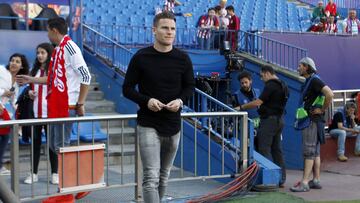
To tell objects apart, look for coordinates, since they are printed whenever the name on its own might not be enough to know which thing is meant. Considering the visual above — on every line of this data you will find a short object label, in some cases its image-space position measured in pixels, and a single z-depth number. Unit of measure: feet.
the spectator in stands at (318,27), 60.08
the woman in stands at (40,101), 22.71
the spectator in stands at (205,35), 49.60
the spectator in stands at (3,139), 23.30
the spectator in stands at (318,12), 64.28
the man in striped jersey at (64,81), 21.50
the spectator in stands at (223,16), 51.88
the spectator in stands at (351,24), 62.18
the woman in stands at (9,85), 24.56
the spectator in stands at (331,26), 61.31
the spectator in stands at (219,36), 49.45
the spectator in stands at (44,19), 39.39
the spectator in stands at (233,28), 49.26
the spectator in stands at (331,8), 65.05
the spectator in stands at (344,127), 41.47
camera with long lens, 47.24
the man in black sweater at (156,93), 17.95
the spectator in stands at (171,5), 55.90
